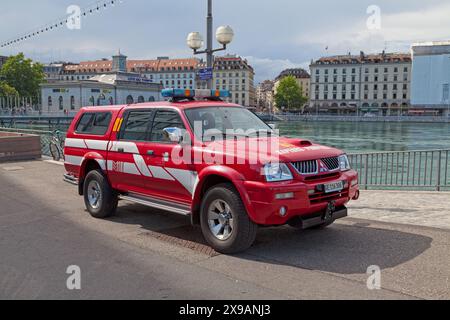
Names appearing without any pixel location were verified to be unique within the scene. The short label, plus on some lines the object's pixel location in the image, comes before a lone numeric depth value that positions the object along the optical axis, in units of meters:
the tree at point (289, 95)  148.12
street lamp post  10.84
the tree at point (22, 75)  106.06
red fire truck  5.52
